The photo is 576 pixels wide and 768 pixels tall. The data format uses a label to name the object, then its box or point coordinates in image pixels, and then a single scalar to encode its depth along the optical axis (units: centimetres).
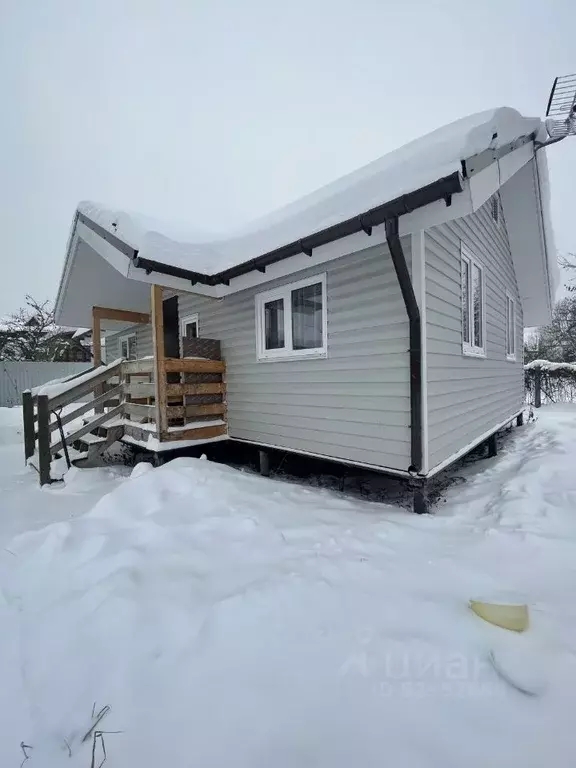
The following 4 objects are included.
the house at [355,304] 362
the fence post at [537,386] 1256
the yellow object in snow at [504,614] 192
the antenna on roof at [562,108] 505
